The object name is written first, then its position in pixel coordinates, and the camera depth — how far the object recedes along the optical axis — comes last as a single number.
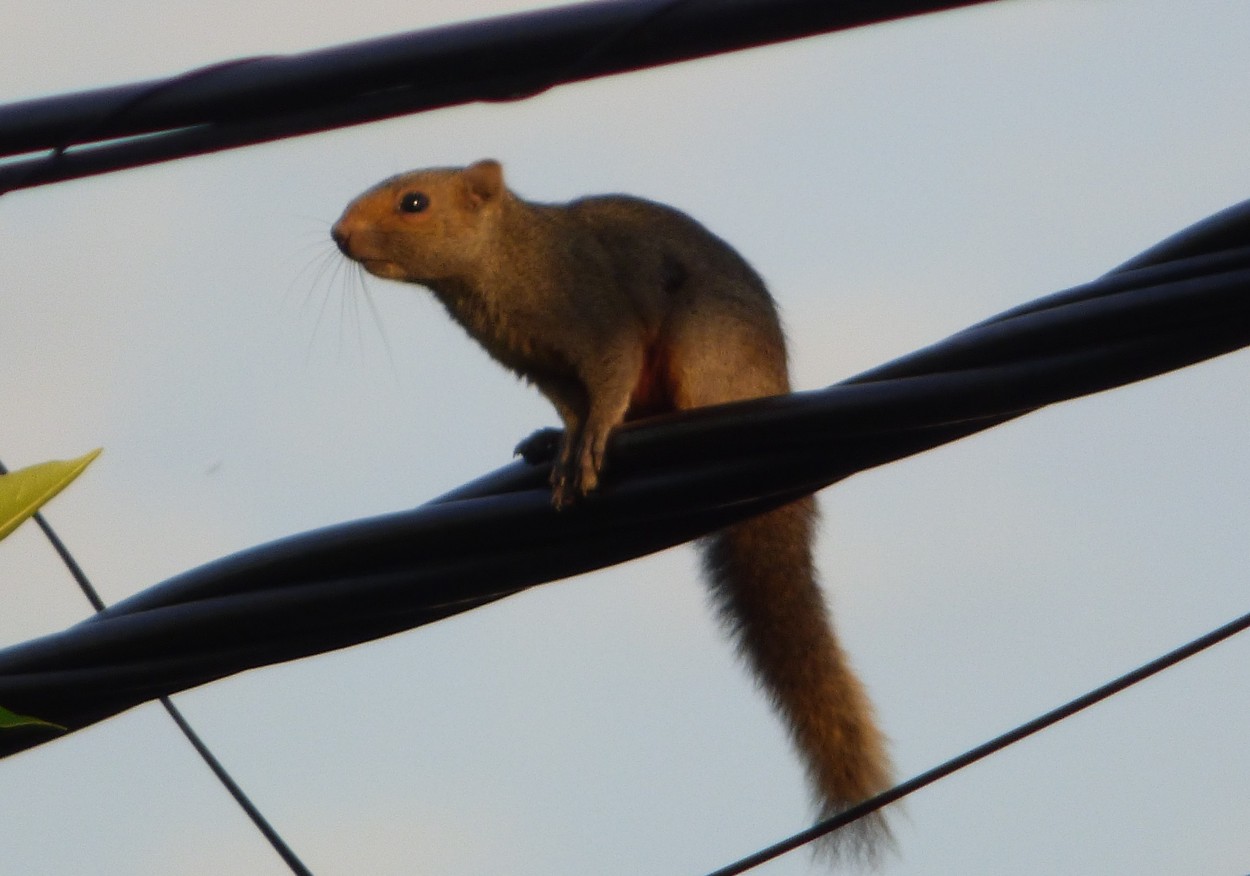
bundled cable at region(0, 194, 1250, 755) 5.18
